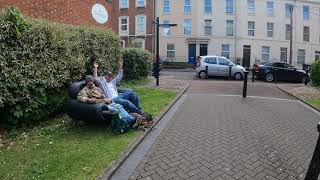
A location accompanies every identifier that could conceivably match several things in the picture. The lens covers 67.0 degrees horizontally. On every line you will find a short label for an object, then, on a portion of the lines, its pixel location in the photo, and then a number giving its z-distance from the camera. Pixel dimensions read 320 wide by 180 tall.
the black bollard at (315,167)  2.90
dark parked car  15.69
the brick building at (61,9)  7.36
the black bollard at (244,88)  9.14
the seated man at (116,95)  5.23
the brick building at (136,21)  27.16
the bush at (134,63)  11.35
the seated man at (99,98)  4.88
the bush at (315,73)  12.71
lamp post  10.61
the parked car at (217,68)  15.78
